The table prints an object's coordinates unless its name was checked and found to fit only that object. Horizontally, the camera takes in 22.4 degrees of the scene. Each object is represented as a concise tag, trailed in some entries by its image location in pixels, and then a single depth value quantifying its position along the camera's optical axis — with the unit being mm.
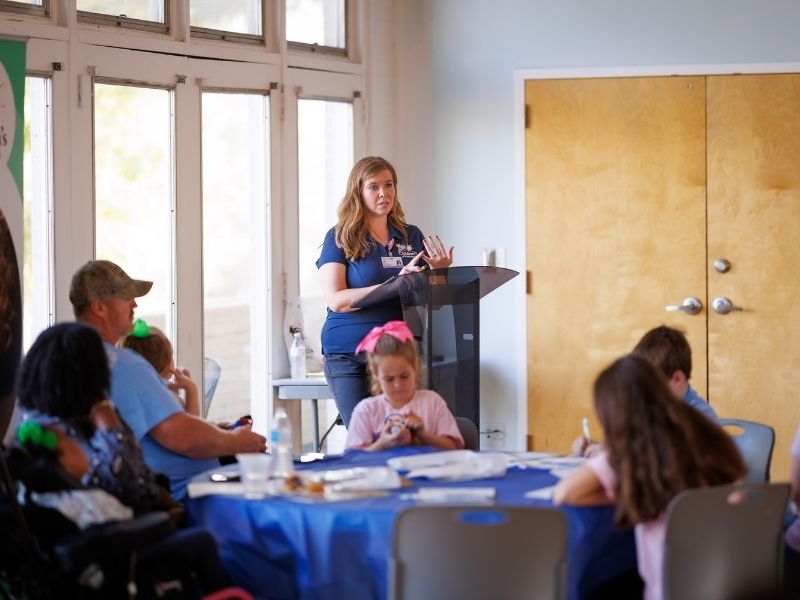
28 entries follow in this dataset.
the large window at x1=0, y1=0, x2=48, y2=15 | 7660
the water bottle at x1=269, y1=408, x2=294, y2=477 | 5604
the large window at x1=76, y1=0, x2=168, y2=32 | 8246
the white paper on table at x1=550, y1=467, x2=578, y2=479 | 5673
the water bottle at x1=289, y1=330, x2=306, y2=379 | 9796
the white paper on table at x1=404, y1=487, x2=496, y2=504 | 5158
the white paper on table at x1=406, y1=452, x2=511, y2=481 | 5577
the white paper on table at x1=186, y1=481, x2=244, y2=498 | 5357
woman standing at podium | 8113
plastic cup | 5354
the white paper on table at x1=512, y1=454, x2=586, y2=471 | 5886
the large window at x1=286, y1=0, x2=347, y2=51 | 10029
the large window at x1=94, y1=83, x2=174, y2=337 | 8419
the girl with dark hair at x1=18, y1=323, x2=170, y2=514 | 5184
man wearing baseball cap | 5847
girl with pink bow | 6366
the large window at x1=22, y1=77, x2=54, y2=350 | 7866
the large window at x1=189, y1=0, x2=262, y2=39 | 9177
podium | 7813
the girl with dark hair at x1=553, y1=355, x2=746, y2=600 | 4718
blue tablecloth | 4941
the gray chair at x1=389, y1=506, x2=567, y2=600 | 4585
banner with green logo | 7261
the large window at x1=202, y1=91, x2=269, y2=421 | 9357
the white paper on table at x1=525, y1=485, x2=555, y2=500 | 5204
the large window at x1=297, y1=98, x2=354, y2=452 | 10136
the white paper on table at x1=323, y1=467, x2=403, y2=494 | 5341
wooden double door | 10209
